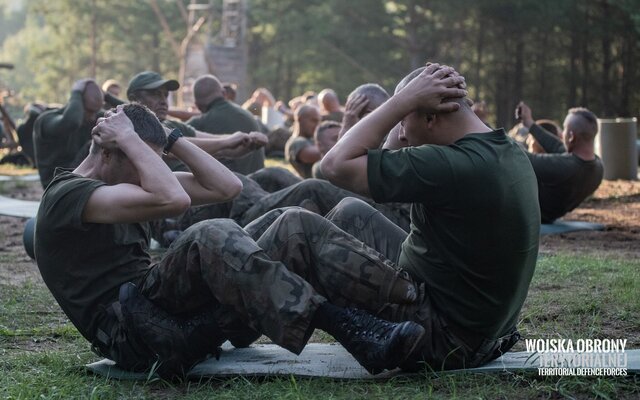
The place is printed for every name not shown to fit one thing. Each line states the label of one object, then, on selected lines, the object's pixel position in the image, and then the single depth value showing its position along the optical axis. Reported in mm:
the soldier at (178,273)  3887
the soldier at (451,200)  3770
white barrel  15719
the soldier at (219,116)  9938
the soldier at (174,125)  7090
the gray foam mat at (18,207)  11125
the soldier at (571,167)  9609
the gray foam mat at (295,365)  4113
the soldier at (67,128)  10352
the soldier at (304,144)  10312
